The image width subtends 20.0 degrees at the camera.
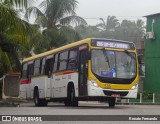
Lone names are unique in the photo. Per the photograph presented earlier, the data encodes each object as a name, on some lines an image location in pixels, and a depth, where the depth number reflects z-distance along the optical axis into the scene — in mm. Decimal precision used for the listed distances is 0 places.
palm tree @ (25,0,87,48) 39406
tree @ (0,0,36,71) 19062
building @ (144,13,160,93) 38156
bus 19875
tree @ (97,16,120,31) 100000
